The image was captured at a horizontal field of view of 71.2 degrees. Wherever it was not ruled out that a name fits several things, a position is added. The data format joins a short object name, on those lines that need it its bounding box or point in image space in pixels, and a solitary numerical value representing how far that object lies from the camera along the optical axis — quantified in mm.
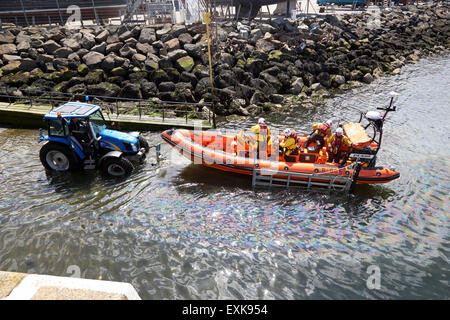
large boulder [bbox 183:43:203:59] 19016
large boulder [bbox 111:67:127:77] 17297
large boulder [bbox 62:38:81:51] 19188
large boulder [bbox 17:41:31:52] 18906
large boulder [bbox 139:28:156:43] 20156
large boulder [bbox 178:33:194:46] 19984
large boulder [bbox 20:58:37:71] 17594
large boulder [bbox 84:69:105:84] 16500
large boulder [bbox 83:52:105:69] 17859
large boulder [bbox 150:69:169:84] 17014
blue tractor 9445
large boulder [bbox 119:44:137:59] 18656
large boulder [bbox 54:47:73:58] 18531
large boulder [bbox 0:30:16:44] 19534
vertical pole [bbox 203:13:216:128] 11066
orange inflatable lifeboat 9562
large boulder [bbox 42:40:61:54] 18922
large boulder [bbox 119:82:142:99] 15820
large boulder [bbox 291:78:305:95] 18484
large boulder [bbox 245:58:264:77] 19109
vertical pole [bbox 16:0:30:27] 22564
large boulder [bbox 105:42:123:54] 19019
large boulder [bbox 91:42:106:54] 18906
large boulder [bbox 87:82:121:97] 15750
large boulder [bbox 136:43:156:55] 19128
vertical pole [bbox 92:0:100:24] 22888
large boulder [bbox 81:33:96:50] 19328
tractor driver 9430
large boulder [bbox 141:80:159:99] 16141
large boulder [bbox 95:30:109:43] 19983
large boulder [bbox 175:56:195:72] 17952
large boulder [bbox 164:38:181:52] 19453
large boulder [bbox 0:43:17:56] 18703
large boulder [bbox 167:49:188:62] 18453
